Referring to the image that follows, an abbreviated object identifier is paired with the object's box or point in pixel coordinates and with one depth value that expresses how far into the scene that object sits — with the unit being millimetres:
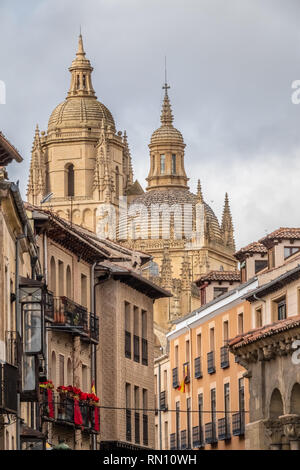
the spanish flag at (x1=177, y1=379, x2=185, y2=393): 94250
